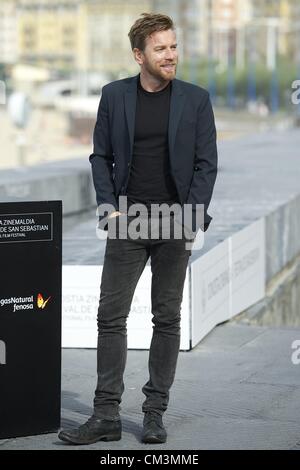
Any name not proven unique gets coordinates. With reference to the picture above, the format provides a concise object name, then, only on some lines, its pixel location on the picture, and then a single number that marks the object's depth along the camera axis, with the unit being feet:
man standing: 26.59
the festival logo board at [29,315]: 26.73
